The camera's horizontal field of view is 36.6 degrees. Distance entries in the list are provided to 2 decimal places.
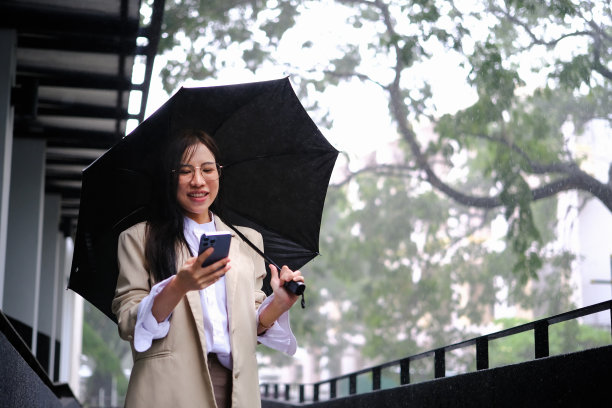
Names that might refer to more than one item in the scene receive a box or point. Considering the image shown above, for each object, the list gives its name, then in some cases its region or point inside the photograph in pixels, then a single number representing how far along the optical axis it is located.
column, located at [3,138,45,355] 10.96
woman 3.00
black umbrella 3.79
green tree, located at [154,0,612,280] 14.82
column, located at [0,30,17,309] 8.07
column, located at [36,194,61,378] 14.55
